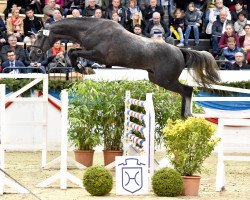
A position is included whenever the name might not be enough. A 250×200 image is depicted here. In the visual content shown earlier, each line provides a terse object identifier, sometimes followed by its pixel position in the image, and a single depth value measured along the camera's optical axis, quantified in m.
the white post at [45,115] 14.67
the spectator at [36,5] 22.38
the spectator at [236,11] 22.77
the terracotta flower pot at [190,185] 12.09
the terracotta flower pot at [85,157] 15.38
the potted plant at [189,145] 11.91
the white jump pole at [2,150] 12.12
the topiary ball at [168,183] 11.77
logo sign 11.89
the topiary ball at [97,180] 11.84
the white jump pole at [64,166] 12.59
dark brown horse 13.04
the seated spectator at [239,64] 19.62
